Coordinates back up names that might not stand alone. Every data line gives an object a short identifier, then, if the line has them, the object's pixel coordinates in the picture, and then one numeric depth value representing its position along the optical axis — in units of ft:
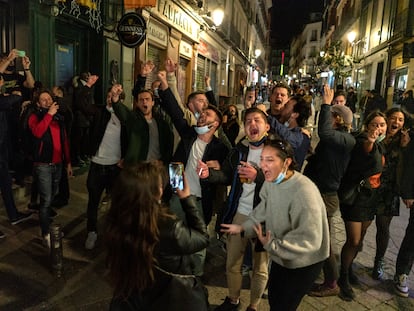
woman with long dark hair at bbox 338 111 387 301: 12.21
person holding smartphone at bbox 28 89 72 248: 14.66
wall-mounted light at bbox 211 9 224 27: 50.97
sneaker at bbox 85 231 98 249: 15.20
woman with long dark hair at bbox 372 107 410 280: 13.56
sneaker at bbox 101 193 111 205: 20.59
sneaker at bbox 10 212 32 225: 16.86
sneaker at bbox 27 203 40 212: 18.49
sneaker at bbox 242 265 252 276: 14.14
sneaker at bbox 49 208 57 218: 18.19
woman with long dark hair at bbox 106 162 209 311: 6.16
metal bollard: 12.62
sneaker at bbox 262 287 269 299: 12.72
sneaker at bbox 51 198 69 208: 19.43
